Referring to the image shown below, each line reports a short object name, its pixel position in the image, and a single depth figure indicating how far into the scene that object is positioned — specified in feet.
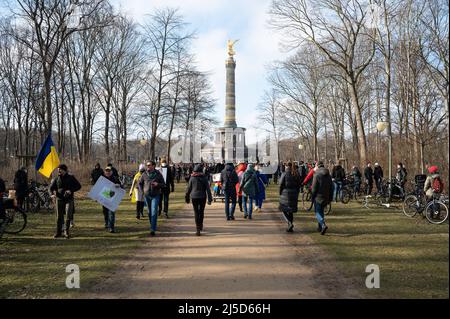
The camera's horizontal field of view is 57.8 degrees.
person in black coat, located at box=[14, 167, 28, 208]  45.03
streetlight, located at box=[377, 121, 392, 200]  60.23
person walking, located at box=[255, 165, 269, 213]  49.14
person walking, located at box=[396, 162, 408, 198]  60.56
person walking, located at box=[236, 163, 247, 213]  48.30
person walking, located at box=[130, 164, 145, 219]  43.32
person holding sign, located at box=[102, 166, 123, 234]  35.63
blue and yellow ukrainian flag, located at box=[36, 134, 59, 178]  39.63
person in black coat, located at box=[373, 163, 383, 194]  66.33
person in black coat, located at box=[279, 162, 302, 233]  34.47
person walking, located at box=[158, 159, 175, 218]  45.65
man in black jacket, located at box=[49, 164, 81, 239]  32.88
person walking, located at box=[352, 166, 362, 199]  62.65
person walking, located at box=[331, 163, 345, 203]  57.62
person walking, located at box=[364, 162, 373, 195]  64.63
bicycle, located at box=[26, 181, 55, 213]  49.51
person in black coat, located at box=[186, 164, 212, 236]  33.73
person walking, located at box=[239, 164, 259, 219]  43.16
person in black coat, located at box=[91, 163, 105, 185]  49.54
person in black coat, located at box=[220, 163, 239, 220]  42.63
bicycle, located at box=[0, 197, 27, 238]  32.63
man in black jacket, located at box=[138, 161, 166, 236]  34.37
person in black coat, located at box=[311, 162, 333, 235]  33.76
